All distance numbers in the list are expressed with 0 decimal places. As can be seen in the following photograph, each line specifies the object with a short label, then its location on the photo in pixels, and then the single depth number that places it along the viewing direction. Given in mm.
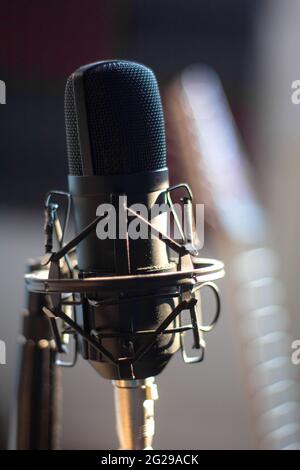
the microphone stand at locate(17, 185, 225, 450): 566
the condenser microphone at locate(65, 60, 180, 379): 580
